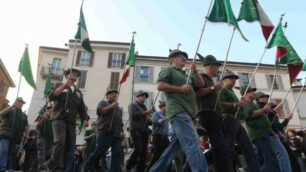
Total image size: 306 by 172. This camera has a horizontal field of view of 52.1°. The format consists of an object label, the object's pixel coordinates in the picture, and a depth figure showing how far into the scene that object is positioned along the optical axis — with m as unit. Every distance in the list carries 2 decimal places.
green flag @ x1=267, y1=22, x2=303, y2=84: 7.64
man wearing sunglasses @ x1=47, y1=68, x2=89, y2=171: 5.43
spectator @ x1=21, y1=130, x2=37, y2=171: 11.17
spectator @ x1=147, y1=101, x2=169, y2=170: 7.38
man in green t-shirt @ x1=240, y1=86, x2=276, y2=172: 5.98
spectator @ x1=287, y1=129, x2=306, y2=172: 10.16
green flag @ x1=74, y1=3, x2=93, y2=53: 7.38
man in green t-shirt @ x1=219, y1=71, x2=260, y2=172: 5.43
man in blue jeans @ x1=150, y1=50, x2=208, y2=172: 3.99
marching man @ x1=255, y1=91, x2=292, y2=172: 5.88
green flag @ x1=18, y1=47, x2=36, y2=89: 8.79
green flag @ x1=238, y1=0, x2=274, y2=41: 7.37
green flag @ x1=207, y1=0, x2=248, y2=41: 6.78
